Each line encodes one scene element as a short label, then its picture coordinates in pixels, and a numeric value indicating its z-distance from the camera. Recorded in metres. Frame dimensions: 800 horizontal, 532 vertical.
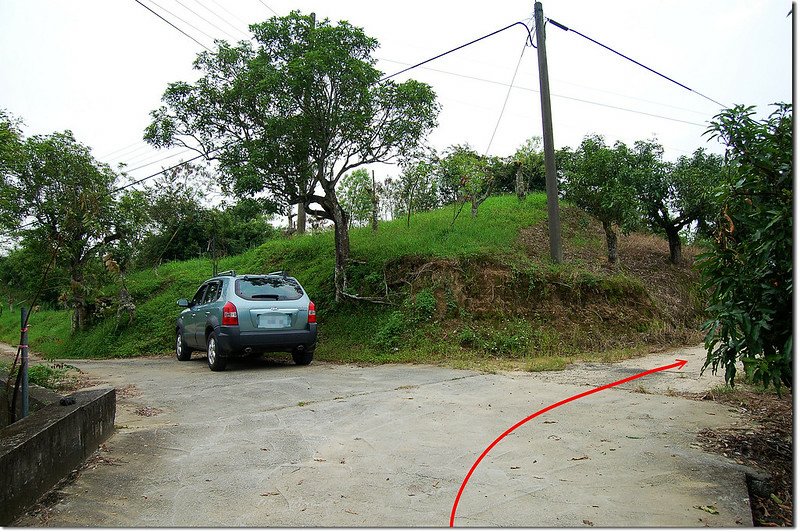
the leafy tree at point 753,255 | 3.40
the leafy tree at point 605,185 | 13.89
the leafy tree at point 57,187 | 15.39
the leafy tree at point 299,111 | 11.84
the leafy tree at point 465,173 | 16.72
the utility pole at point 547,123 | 12.82
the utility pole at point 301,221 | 21.48
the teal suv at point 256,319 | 9.24
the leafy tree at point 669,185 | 14.92
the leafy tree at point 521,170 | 22.17
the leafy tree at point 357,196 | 19.67
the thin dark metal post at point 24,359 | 4.44
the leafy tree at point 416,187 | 15.51
